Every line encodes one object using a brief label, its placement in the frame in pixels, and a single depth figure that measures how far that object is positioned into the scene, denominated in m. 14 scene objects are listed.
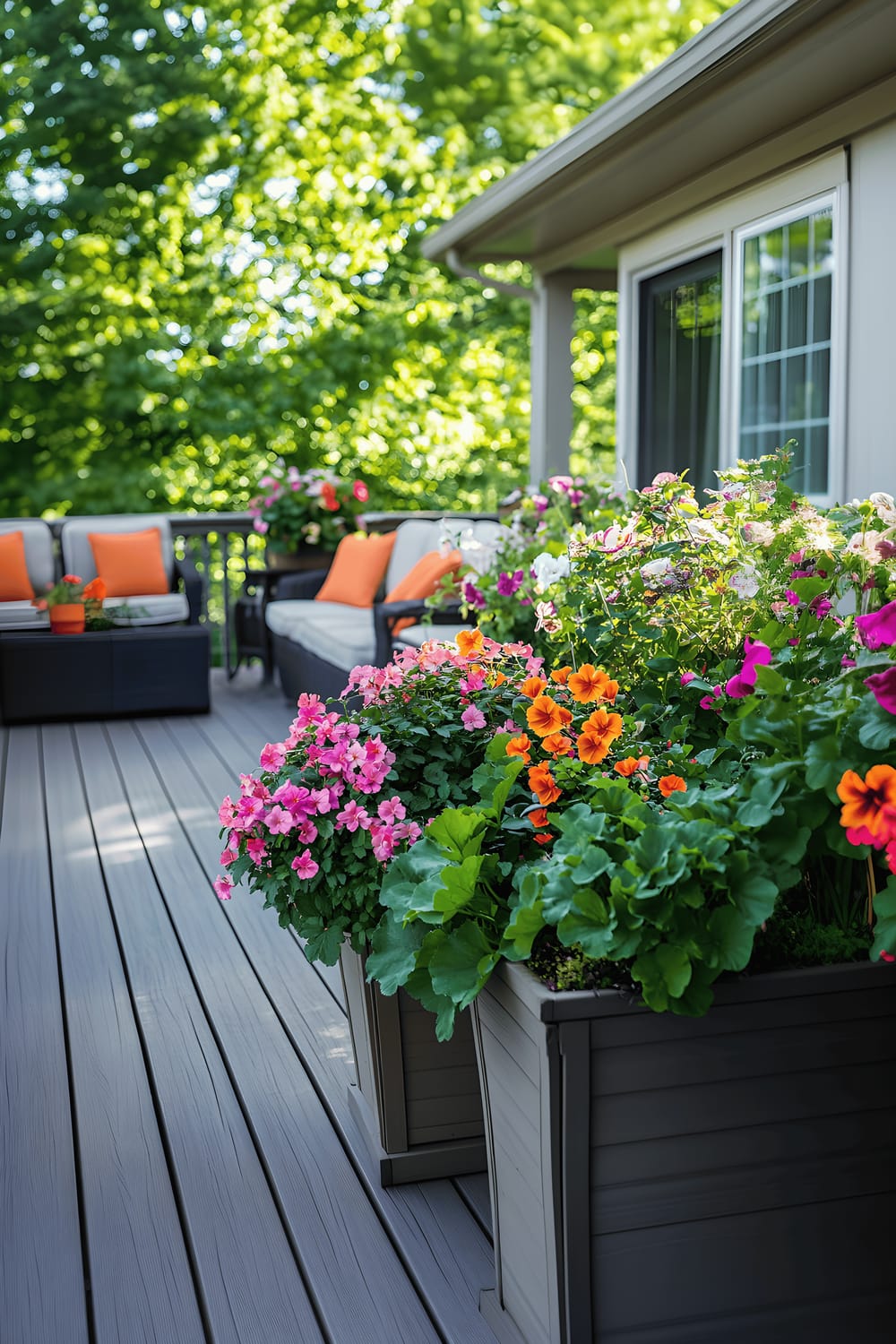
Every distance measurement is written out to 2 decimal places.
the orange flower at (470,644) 2.28
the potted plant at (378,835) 1.97
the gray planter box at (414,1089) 2.07
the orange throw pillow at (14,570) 6.64
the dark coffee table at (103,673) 6.30
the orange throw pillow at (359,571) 6.60
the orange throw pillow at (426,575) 5.57
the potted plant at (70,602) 6.34
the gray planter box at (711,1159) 1.49
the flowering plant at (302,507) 7.32
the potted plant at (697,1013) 1.46
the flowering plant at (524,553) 4.26
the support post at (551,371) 7.19
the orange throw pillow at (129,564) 7.04
